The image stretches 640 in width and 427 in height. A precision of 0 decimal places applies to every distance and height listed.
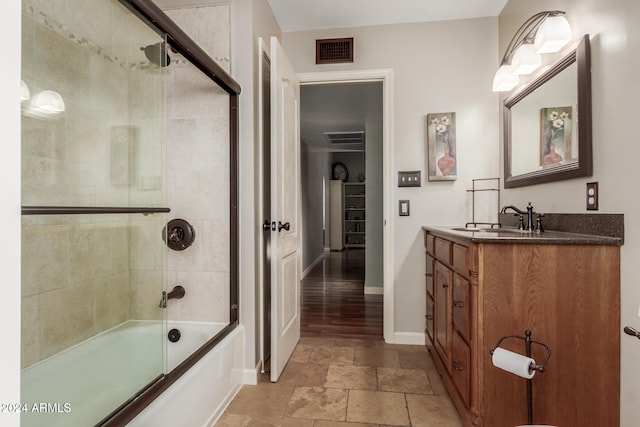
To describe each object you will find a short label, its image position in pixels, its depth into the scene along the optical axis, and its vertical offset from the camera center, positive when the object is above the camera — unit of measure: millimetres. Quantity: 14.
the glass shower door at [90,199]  1425 +61
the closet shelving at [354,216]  9281 -106
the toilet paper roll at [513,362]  1209 -551
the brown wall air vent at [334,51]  2795 +1350
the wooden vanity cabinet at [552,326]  1419 -491
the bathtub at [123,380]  1241 -734
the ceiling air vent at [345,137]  5871 +1393
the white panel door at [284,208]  2117 +29
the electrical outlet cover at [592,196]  1534 +73
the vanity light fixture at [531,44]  1703 +929
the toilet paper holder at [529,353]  1338 -564
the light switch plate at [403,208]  2770 +34
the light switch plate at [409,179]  2746 +272
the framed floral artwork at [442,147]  2697 +522
